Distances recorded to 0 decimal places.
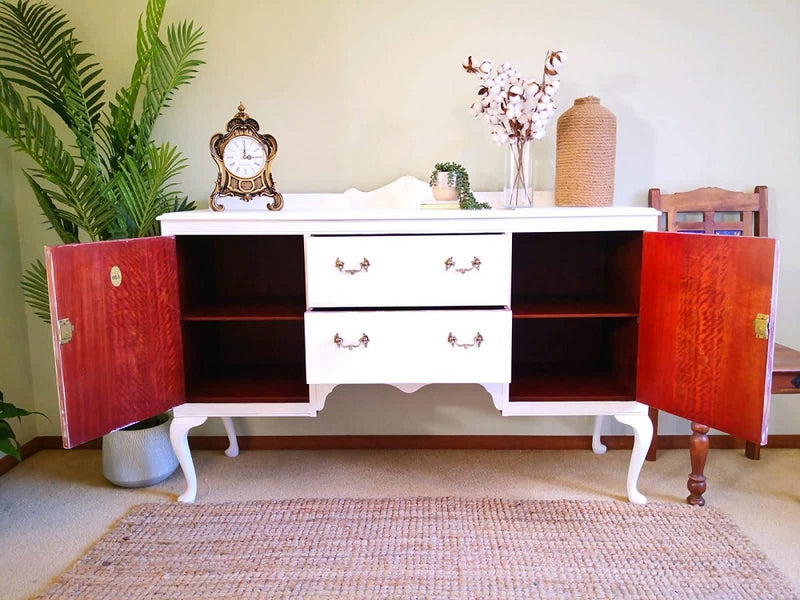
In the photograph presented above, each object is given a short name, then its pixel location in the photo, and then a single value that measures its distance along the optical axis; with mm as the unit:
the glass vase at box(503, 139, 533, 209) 1878
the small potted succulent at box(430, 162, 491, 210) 1865
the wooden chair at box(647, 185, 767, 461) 2074
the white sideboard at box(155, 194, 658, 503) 1686
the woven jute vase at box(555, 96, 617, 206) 1905
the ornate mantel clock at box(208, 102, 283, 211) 1858
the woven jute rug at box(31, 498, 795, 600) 1459
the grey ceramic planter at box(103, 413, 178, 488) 1986
